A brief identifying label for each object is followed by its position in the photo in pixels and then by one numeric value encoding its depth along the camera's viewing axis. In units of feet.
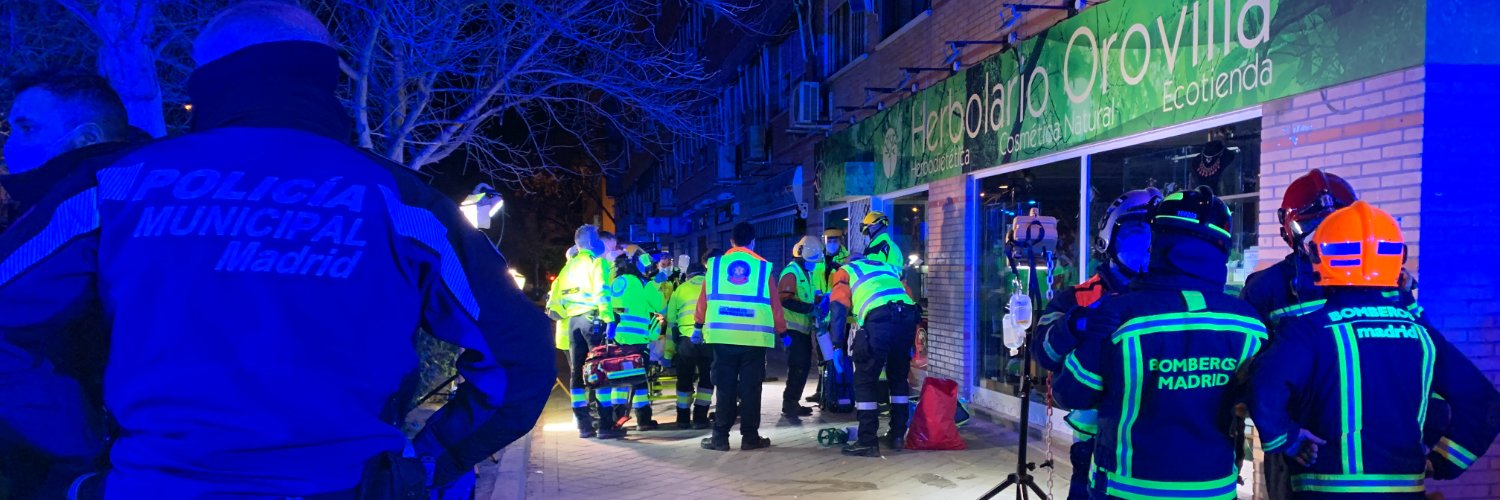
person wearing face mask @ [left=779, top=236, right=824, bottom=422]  32.48
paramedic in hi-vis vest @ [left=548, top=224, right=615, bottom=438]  29.60
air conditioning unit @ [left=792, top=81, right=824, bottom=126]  49.14
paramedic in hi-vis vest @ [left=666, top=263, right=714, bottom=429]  31.19
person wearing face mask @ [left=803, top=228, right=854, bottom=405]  34.99
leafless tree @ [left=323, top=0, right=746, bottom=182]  34.96
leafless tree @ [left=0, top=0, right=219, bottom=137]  22.99
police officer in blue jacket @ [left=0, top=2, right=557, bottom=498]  5.77
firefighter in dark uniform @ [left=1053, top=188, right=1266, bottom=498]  11.64
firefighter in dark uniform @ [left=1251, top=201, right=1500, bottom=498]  11.11
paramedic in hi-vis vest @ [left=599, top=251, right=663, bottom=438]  29.81
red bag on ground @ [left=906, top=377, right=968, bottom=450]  26.43
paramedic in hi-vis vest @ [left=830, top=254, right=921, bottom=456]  25.67
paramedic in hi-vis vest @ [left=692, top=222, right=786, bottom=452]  26.43
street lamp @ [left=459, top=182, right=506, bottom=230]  26.23
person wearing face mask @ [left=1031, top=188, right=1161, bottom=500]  12.83
